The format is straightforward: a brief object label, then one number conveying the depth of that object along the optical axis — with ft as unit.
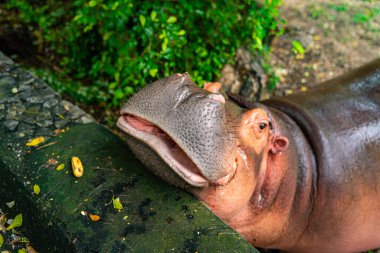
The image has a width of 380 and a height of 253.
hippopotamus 6.37
